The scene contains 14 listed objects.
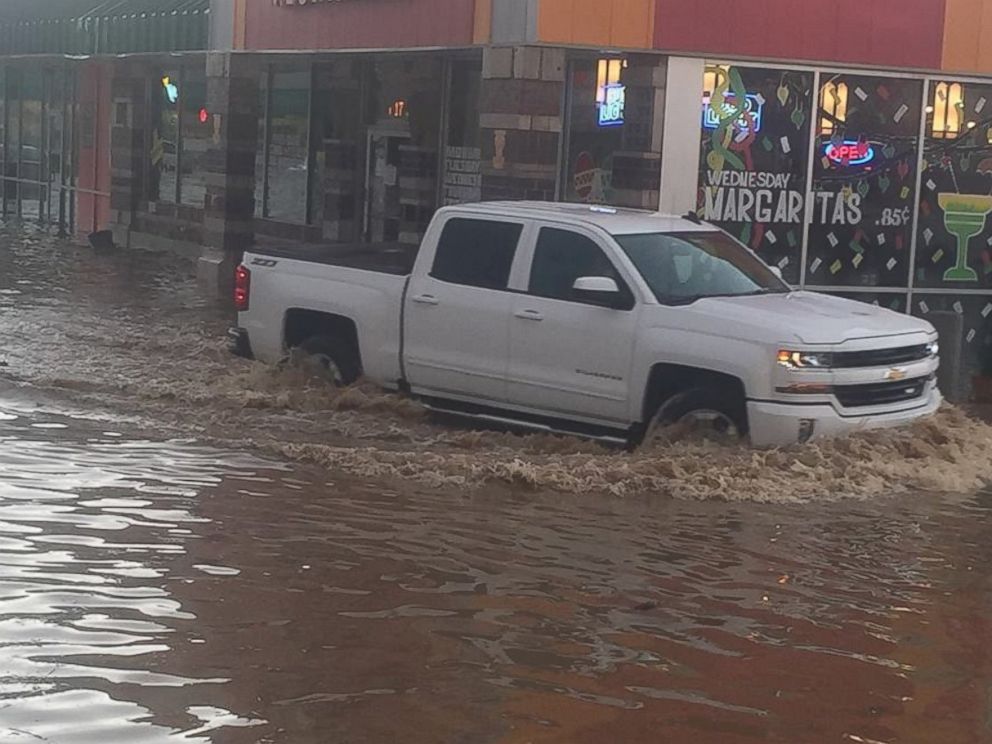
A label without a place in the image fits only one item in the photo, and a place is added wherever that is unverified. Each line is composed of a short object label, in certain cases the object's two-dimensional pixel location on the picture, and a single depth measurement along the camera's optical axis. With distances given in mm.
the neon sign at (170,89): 29047
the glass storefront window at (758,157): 17047
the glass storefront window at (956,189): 18297
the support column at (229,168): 23438
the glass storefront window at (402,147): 21844
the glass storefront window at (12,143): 36656
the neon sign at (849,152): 17722
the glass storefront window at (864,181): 17719
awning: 24266
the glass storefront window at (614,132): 16766
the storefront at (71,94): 25516
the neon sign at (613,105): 17016
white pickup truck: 10586
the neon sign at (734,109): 16969
